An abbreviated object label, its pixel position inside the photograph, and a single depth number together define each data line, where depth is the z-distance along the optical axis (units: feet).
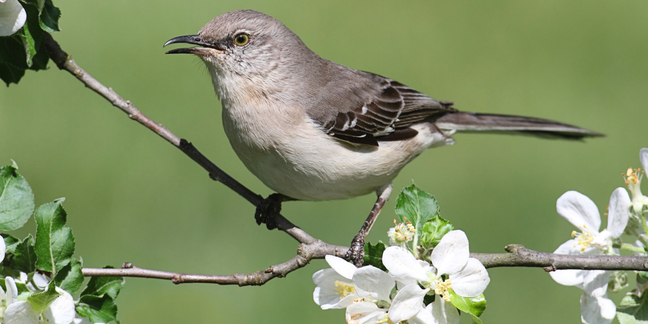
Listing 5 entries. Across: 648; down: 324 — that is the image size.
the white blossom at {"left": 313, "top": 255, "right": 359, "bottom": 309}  16.96
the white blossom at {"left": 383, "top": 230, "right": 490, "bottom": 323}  14.99
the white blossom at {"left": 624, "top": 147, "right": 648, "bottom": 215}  16.63
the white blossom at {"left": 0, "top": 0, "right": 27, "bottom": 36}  16.58
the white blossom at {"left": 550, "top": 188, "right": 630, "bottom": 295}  17.03
